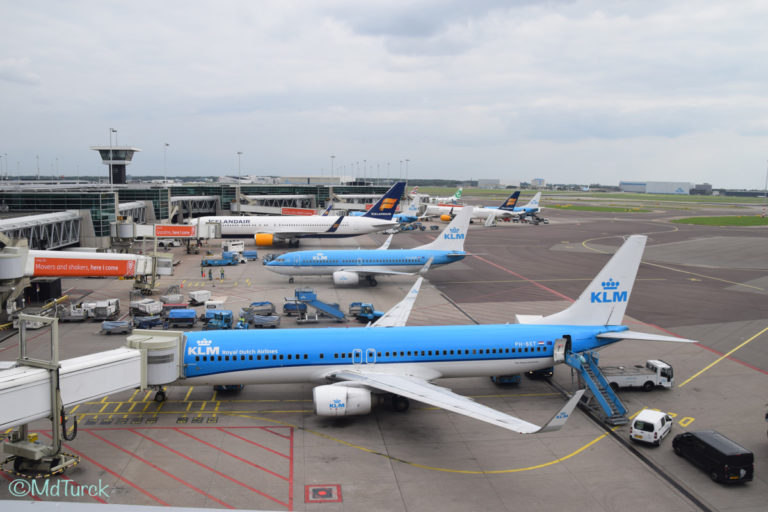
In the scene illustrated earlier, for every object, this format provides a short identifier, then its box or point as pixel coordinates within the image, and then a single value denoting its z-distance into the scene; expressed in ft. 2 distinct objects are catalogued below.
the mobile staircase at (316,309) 135.03
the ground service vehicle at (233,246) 243.19
